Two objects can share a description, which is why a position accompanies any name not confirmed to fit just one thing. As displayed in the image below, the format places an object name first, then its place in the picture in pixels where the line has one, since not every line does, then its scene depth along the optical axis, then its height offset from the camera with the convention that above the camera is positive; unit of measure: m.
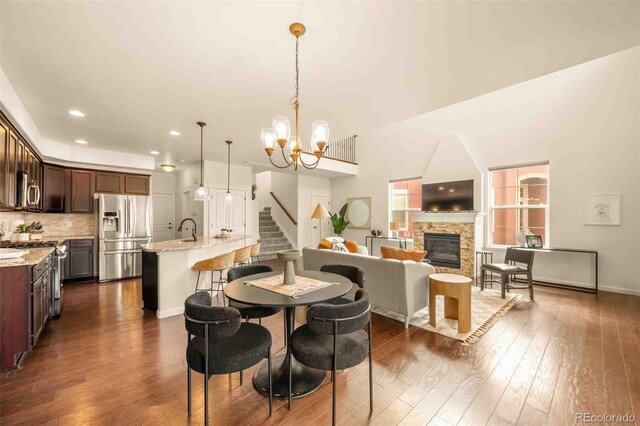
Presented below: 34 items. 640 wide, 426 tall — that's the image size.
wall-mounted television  6.17 +0.43
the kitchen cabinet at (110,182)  5.90 +0.65
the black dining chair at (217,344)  1.62 -0.89
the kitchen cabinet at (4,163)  2.95 +0.54
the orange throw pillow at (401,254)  3.73 -0.56
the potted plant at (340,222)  8.54 -0.26
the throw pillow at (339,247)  4.91 -0.61
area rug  3.13 -1.35
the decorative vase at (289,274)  2.24 -0.50
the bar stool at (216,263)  3.83 -0.72
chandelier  2.27 +0.67
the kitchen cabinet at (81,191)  5.65 +0.45
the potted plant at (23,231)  3.81 -0.29
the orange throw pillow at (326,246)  4.86 -0.58
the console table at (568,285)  4.66 -1.01
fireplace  6.18 -0.81
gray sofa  3.28 -0.86
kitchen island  3.67 -0.87
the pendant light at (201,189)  4.08 +0.39
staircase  8.20 -0.79
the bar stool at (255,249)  4.55 -0.61
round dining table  1.89 -0.60
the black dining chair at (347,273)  2.69 -0.62
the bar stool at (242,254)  4.19 -0.65
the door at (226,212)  6.67 +0.02
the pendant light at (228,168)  4.97 +1.13
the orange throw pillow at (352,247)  5.02 -0.62
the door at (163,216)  8.22 -0.11
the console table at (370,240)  7.55 -0.78
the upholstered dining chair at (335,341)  1.68 -0.90
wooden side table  3.12 -0.92
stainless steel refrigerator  5.58 -0.44
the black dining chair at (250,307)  2.43 -0.84
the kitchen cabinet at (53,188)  5.31 +0.47
